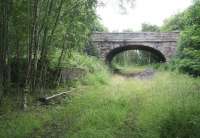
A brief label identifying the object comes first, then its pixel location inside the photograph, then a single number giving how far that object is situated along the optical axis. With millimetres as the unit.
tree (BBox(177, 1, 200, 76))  6564
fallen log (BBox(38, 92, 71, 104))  7785
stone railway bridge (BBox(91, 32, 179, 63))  20594
